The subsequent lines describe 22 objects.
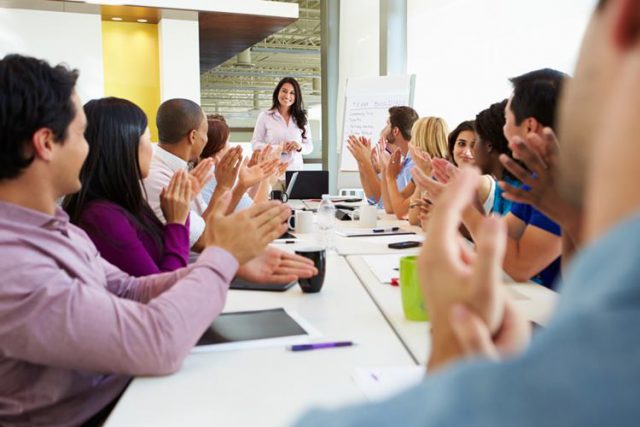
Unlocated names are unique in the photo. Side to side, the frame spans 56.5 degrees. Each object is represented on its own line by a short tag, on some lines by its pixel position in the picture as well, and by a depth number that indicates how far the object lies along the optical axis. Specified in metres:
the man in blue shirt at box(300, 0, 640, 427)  0.27
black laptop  4.43
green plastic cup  1.27
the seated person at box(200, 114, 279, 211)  2.45
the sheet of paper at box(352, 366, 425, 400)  0.92
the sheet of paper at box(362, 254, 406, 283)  1.71
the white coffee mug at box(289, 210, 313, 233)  2.71
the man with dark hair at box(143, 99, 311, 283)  2.31
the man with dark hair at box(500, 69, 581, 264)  1.40
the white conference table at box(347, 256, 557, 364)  1.14
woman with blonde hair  3.44
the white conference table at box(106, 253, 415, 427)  0.87
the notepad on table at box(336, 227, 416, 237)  2.59
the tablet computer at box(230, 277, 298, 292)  1.60
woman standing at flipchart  5.36
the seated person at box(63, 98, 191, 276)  1.64
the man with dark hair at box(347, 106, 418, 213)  3.91
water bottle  2.37
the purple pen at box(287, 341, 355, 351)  1.12
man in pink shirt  0.95
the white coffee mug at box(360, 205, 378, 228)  2.84
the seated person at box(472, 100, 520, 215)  2.32
